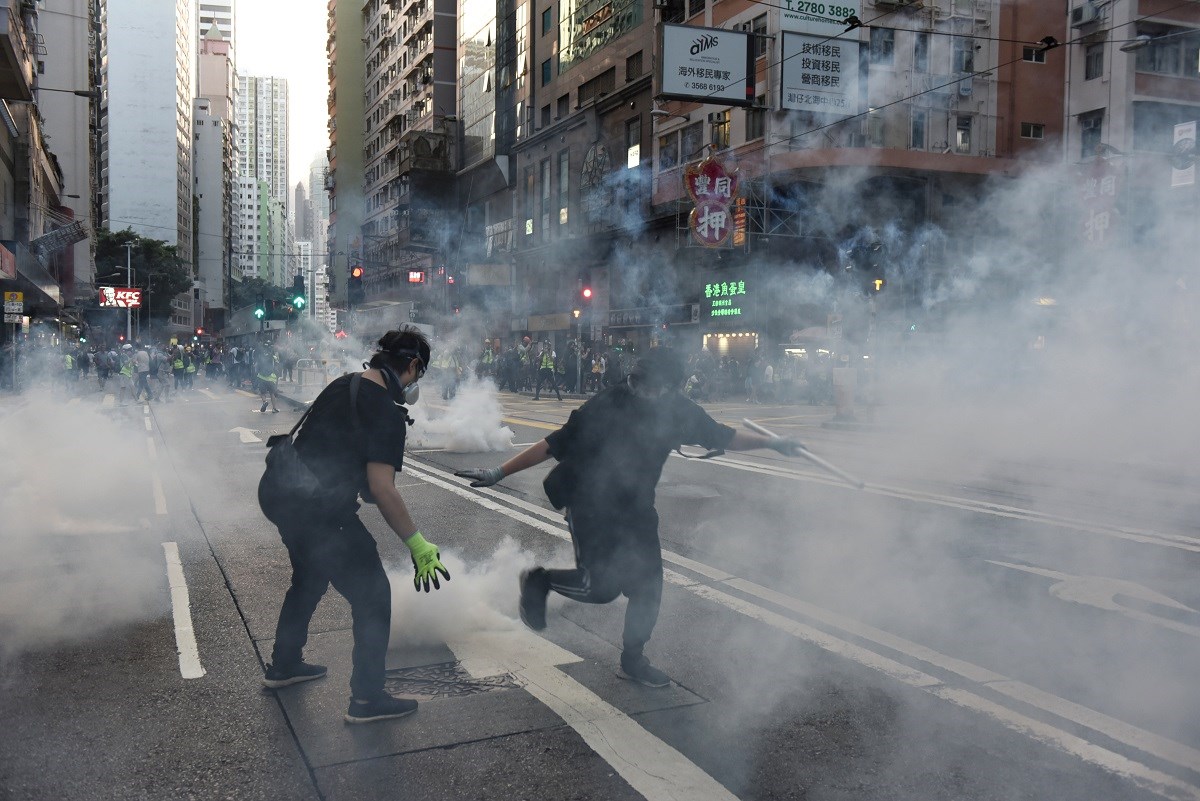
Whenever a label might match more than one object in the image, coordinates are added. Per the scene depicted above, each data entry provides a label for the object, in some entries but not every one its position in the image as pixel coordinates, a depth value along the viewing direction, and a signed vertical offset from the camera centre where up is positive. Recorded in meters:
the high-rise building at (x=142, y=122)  112.25 +25.99
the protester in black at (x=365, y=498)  3.59 -0.57
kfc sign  63.97 +3.28
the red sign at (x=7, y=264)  28.08 +2.42
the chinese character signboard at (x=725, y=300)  28.69 +1.59
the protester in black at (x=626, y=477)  4.05 -0.52
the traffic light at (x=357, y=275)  29.66 +2.26
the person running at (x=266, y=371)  21.77 -0.51
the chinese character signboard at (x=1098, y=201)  11.32 +1.93
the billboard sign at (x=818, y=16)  17.14 +5.98
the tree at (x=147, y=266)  77.44 +6.48
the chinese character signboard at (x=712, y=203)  24.19 +3.84
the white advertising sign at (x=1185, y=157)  10.47 +2.18
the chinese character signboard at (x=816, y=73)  17.17 +5.05
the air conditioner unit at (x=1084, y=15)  14.18 +5.01
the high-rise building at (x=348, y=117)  98.25 +23.38
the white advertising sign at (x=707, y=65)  20.41 +6.03
